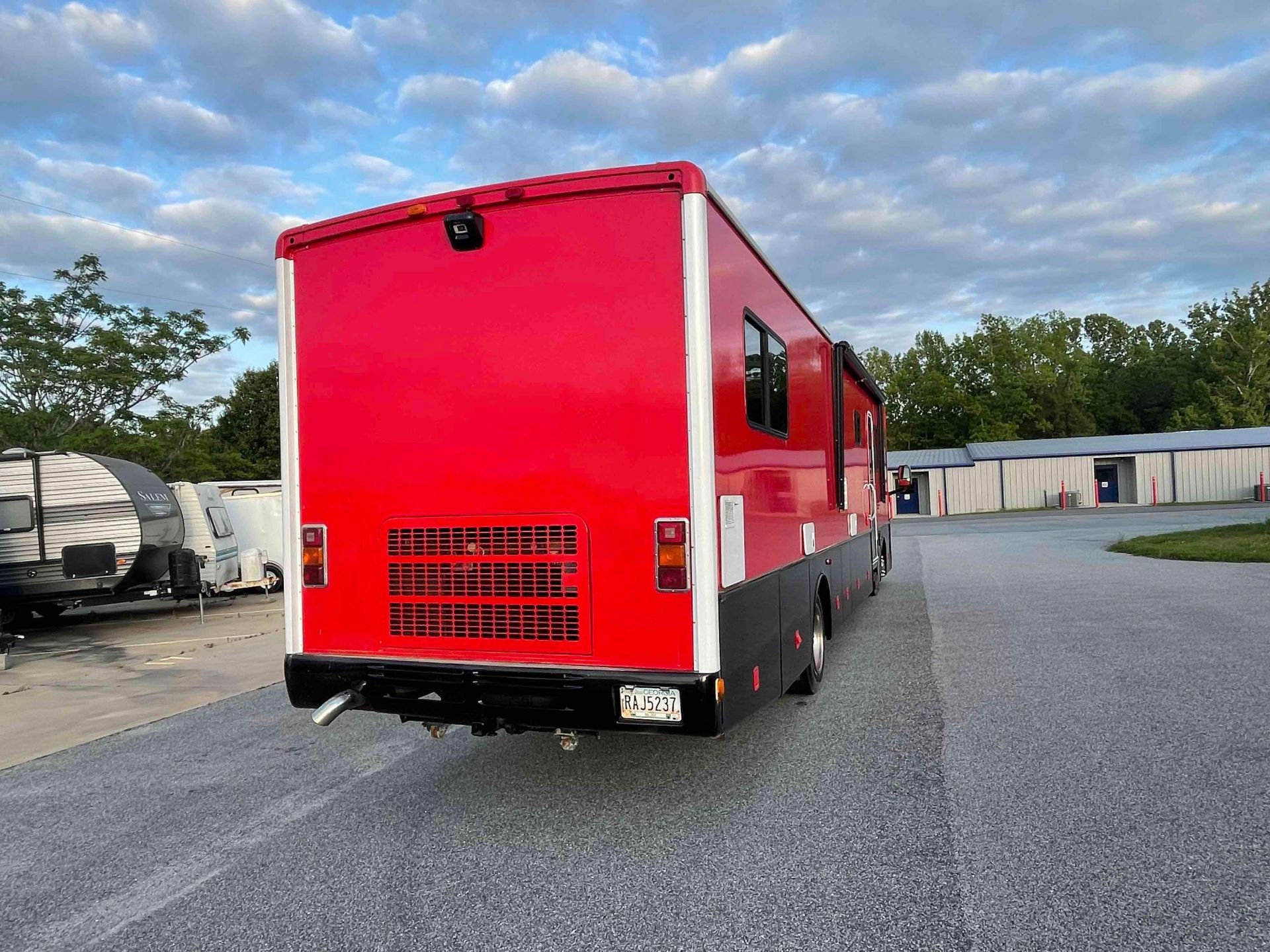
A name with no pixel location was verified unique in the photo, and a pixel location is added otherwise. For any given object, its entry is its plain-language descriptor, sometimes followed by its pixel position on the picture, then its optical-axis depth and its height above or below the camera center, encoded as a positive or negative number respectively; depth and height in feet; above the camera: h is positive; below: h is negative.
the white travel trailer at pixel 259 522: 54.60 -1.01
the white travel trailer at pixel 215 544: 46.75 -2.01
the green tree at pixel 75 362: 65.00 +11.48
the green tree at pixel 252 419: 119.85 +11.85
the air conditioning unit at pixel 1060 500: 133.80 -3.23
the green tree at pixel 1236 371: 189.98 +23.13
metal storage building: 131.75 +0.71
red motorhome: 12.77 +0.56
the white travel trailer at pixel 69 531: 37.83 -0.84
